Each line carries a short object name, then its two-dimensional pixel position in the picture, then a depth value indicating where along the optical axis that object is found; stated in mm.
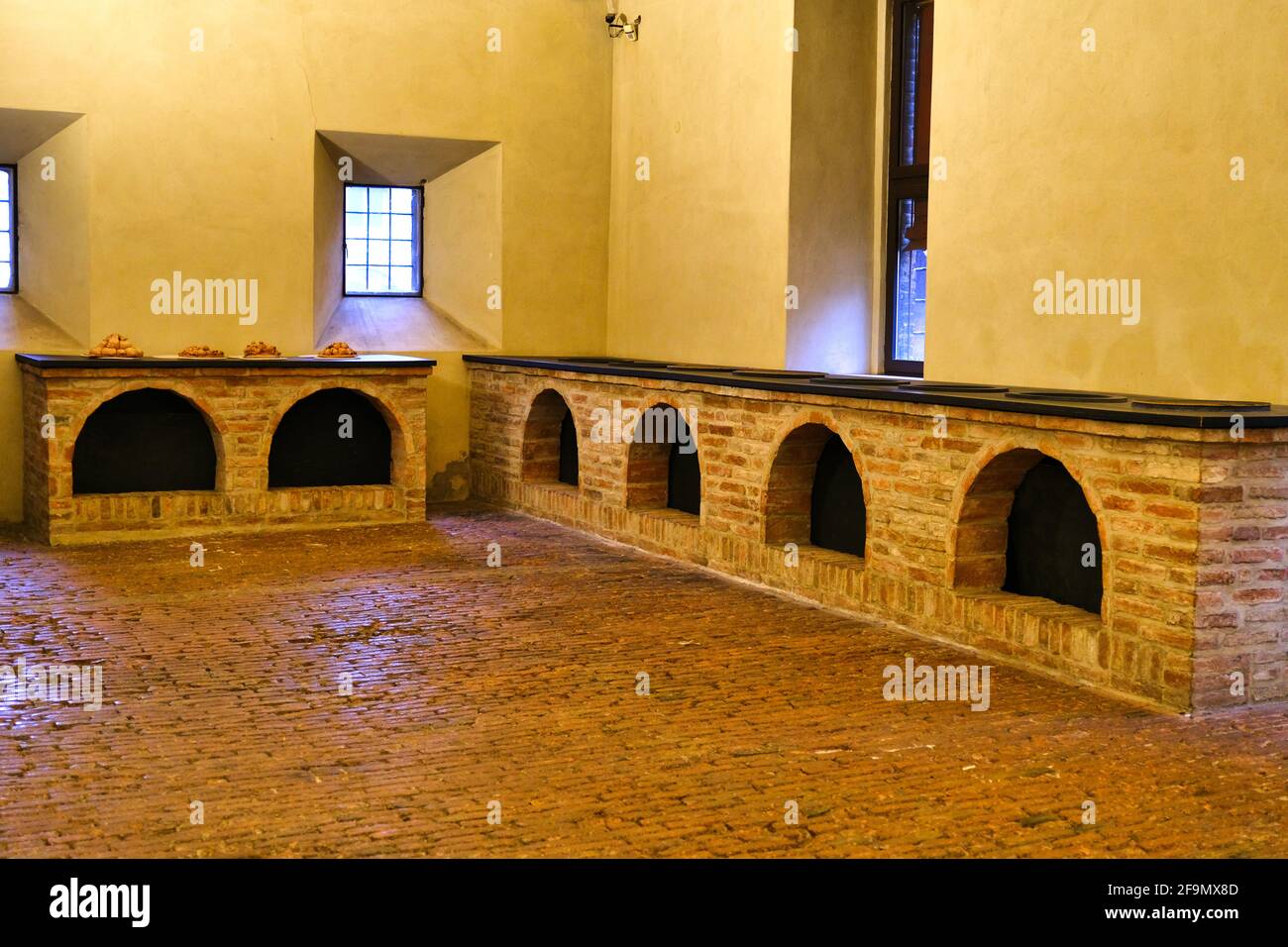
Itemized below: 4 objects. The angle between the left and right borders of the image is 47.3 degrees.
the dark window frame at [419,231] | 13734
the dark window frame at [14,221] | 12125
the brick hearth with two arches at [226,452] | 10375
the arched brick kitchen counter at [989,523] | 6219
